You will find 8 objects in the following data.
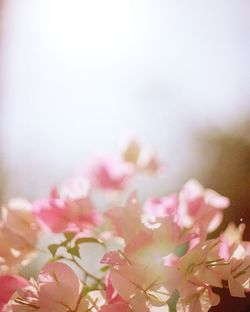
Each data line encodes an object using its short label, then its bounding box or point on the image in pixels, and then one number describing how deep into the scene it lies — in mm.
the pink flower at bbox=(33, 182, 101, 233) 802
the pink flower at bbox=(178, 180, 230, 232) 791
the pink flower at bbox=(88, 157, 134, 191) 915
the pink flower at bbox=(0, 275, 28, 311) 749
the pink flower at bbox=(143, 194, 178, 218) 800
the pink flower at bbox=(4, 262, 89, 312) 708
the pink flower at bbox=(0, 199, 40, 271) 805
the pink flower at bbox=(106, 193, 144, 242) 744
